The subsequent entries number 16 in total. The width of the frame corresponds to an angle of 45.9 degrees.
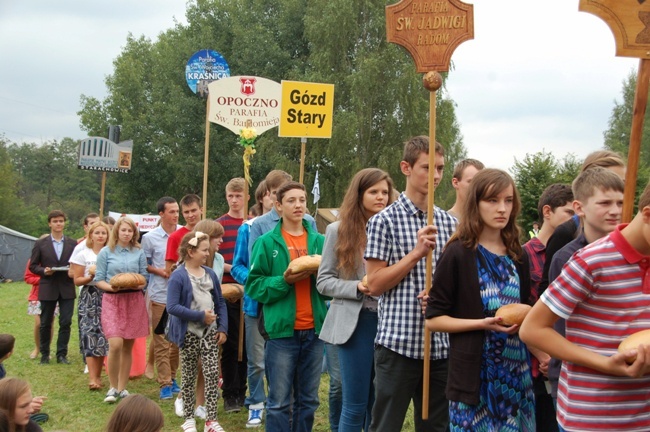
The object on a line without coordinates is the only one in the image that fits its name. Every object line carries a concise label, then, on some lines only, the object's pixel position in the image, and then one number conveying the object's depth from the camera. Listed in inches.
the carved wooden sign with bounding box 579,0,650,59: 147.6
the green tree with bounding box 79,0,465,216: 1432.1
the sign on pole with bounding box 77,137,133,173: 666.2
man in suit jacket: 447.5
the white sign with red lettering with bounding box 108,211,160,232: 1078.4
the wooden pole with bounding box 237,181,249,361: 308.5
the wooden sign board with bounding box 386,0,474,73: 185.0
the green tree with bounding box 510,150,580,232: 826.2
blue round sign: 458.3
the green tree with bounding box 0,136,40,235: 2113.7
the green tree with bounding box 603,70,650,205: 1944.6
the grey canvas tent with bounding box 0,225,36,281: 1207.6
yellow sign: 338.0
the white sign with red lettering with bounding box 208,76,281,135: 361.7
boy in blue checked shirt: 174.4
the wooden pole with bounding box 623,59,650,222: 138.1
